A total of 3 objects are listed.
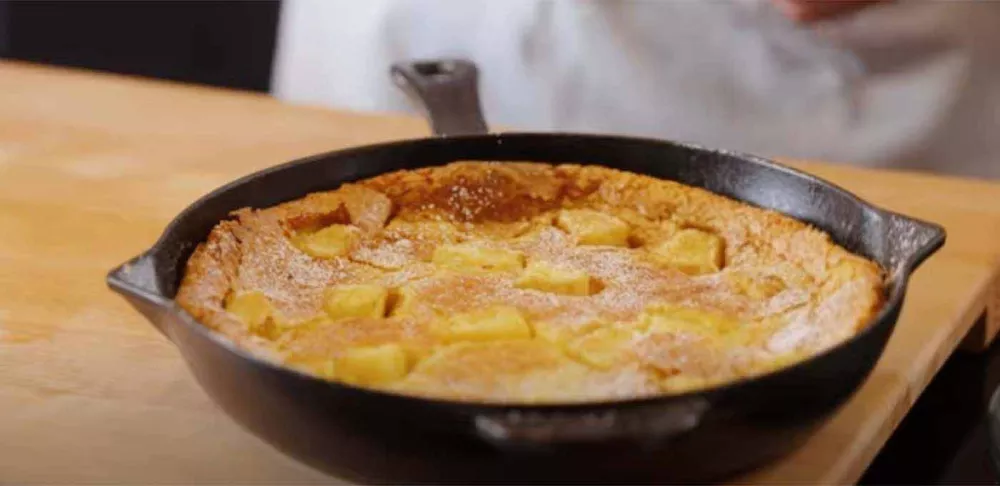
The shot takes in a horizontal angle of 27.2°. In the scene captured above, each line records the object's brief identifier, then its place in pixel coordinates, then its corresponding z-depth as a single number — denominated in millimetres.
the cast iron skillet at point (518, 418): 691
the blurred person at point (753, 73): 1198
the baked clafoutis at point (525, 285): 762
